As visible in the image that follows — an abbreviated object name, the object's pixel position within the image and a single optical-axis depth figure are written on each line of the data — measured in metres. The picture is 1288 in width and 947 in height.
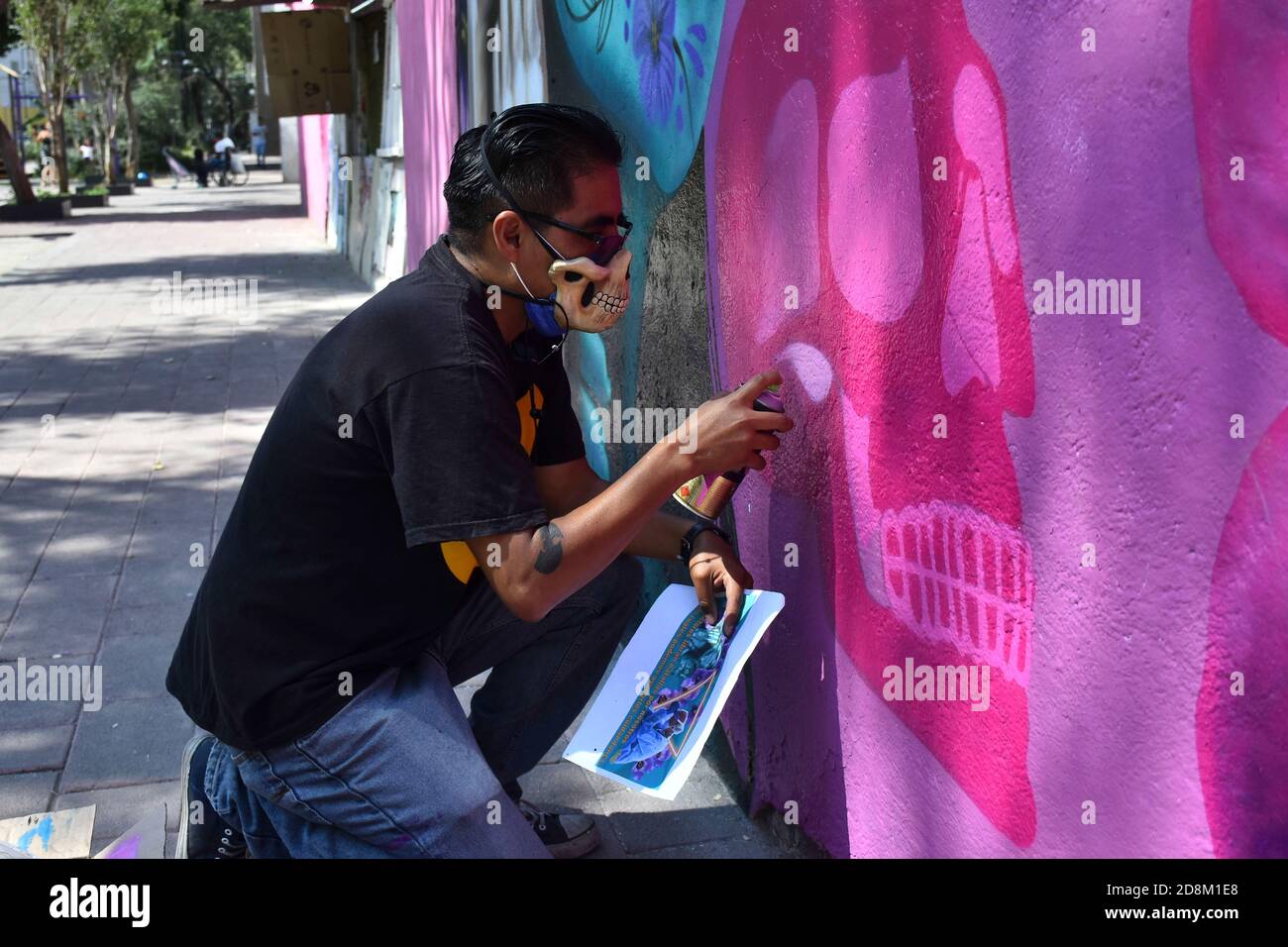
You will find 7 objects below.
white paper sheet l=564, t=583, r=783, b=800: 2.36
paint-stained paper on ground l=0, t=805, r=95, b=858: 2.76
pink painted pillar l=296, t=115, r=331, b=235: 19.61
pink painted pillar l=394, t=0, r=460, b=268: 8.00
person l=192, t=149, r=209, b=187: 35.84
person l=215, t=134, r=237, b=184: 36.69
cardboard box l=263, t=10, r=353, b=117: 15.05
